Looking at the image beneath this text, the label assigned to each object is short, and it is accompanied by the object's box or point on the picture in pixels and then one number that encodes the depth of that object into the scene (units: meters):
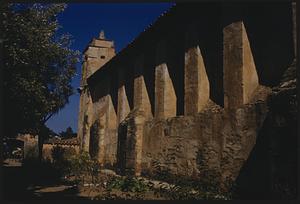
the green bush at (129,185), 10.74
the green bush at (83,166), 14.12
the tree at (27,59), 10.16
